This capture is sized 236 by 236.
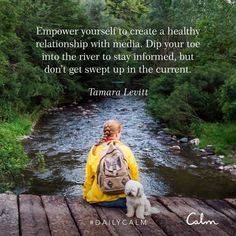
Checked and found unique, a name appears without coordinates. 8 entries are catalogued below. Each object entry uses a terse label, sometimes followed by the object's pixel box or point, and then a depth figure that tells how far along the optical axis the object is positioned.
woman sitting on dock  4.90
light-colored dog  4.59
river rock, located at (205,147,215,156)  15.59
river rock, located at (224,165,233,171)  13.73
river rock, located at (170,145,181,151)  15.90
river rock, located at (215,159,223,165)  14.36
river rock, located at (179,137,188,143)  17.22
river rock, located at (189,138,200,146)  16.79
